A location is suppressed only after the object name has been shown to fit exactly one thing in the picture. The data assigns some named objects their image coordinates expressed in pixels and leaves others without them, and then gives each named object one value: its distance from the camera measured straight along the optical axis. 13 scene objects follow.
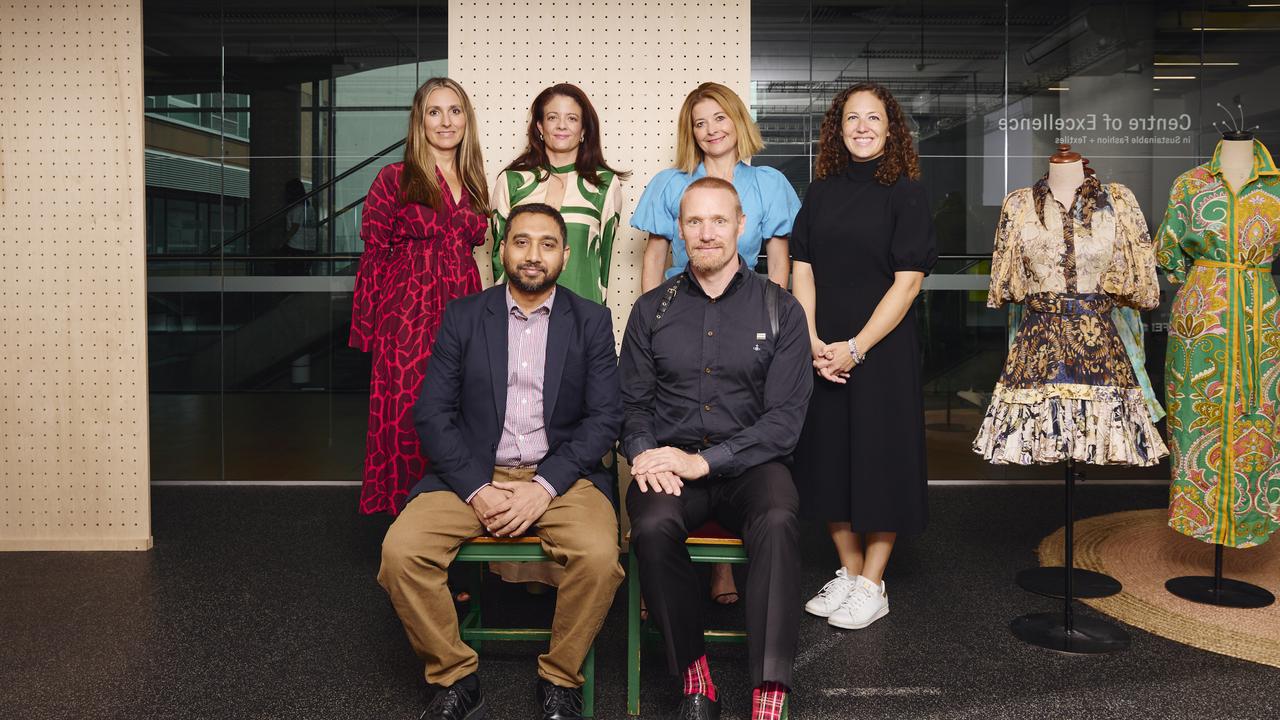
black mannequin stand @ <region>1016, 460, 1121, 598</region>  3.56
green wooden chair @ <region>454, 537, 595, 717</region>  2.53
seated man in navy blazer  2.44
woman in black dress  3.10
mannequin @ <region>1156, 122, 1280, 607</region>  3.39
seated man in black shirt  2.44
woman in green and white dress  3.36
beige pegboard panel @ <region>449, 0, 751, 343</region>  3.81
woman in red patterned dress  3.33
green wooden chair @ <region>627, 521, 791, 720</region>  2.53
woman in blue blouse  3.28
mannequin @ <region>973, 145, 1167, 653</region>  2.98
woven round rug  3.13
